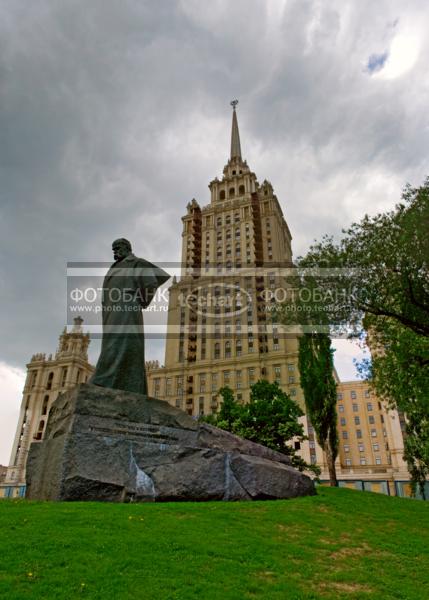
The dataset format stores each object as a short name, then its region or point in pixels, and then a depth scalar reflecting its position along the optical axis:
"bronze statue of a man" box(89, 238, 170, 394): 11.27
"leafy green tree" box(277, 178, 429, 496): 17.84
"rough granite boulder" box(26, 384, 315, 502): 8.94
